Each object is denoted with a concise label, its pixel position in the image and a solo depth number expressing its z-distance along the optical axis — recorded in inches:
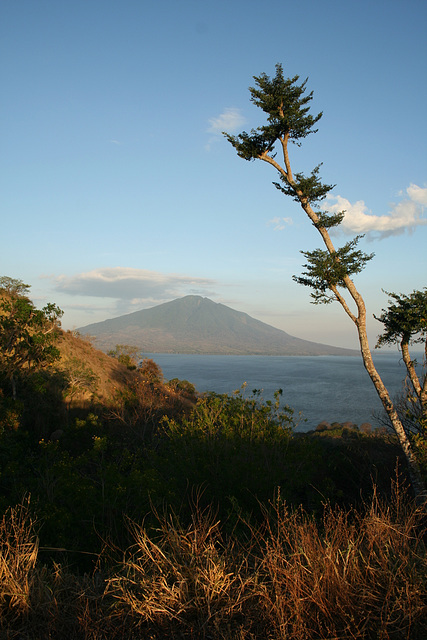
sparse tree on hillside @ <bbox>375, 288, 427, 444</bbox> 366.0
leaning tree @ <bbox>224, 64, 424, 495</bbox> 391.5
